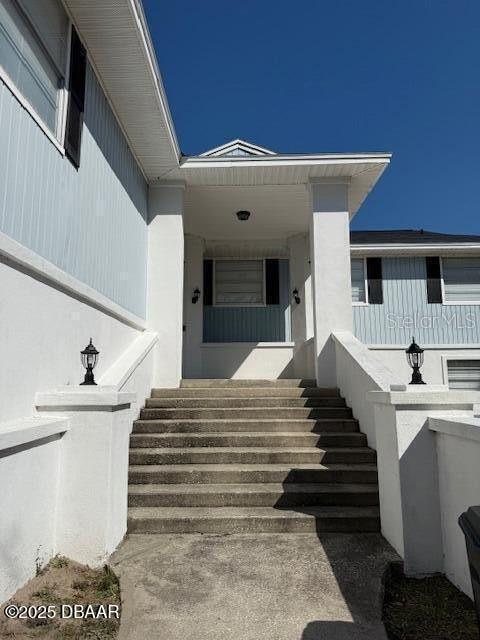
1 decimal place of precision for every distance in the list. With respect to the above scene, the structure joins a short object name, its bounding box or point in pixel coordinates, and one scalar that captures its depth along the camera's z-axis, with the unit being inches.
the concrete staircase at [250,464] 140.4
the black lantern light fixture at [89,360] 142.7
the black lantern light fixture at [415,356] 146.7
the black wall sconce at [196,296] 346.0
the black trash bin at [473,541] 64.9
